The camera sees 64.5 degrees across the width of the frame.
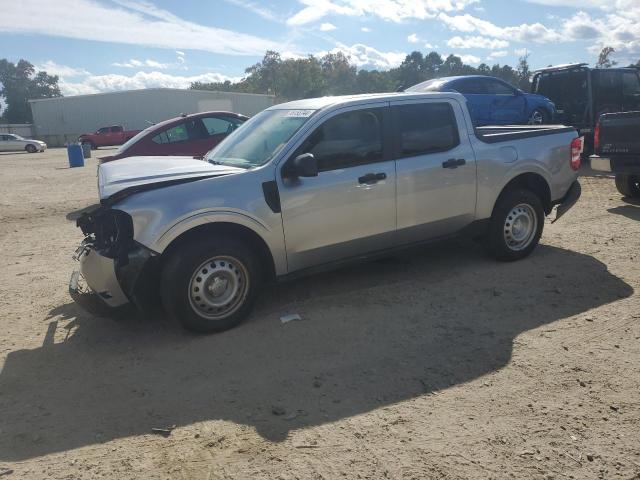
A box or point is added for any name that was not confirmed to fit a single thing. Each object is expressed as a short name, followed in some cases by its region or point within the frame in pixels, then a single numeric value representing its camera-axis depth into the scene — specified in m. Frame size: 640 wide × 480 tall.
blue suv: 12.11
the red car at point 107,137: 38.47
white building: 53.16
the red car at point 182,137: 10.16
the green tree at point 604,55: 68.69
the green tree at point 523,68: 79.51
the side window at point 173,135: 10.27
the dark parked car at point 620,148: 8.02
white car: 37.84
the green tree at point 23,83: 96.62
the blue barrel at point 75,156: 21.59
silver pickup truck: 4.02
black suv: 13.24
